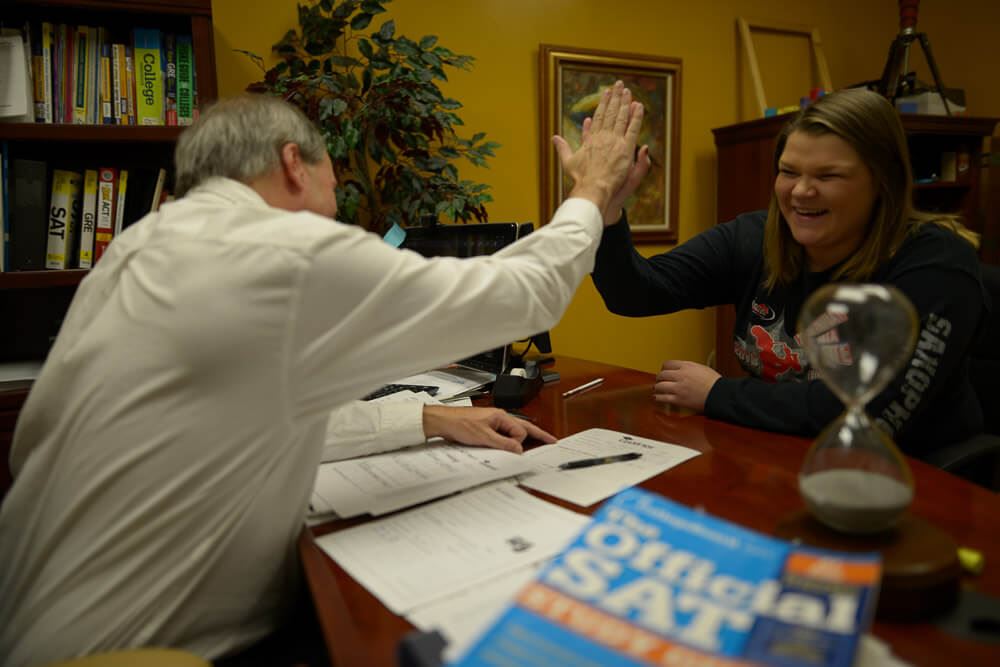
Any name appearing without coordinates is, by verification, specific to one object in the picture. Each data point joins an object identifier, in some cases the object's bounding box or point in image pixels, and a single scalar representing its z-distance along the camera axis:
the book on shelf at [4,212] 1.91
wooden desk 0.59
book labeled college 2.02
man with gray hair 0.75
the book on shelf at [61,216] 2.00
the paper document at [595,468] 0.92
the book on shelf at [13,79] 1.87
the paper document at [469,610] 0.60
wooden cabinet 2.86
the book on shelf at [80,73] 1.98
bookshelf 1.92
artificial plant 2.19
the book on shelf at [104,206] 2.04
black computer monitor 1.63
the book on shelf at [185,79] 2.06
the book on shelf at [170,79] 2.05
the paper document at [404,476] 0.91
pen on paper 1.02
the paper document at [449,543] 0.69
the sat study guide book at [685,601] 0.45
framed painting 2.88
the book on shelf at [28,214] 1.95
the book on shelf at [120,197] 2.05
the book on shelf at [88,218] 2.02
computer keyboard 1.55
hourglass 0.63
